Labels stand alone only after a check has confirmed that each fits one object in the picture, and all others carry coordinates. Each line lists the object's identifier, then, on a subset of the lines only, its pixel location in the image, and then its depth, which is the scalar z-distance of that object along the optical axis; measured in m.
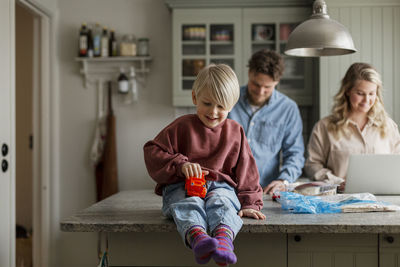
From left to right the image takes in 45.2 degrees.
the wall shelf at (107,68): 3.92
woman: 2.48
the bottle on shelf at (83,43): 3.80
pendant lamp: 2.03
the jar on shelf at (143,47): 3.82
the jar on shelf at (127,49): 3.80
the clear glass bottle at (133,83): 3.83
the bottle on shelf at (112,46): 3.82
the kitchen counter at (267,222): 1.47
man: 2.66
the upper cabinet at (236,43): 3.62
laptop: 2.09
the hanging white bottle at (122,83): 3.82
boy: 1.48
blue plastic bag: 1.68
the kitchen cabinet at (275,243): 1.56
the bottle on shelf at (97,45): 3.79
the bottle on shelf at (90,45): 3.80
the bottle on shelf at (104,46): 3.80
